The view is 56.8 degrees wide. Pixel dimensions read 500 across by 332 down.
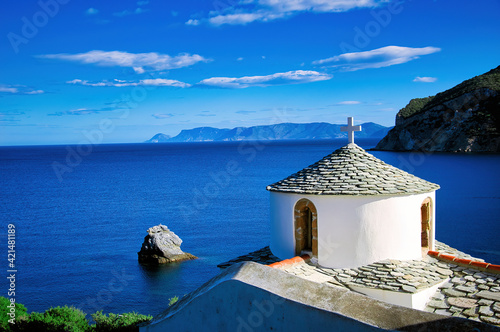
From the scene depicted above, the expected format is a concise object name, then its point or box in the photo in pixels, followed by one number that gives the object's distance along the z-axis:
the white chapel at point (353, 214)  11.36
